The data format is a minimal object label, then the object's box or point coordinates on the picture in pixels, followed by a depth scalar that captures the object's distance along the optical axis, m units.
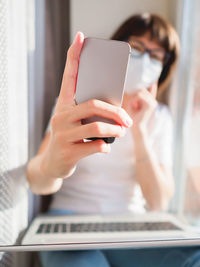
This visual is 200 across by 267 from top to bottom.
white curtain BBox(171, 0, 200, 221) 0.80
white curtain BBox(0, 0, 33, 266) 0.49
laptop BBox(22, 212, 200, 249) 0.53
